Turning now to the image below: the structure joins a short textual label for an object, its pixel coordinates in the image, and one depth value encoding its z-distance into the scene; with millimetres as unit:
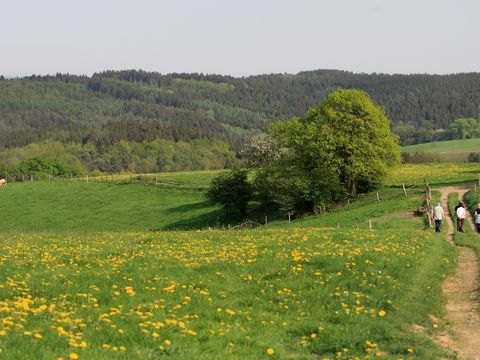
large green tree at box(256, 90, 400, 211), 69500
